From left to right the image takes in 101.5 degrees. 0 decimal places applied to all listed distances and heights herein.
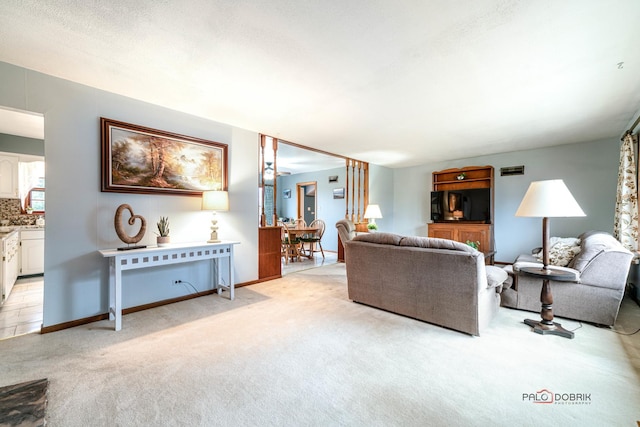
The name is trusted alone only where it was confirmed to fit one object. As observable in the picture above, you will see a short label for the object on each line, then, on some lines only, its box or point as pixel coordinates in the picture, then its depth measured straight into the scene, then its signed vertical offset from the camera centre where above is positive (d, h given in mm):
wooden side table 2342 -878
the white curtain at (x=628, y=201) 3312 +135
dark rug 1373 -1113
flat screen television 5695 +128
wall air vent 5423 +856
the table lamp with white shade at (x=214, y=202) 3277 +96
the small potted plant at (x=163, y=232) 2941 -268
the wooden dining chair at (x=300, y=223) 6938 -374
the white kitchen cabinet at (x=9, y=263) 3086 -708
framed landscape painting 2797 +581
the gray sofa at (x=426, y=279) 2311 -681
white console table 2477 -515
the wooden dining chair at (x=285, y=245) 5832 -798
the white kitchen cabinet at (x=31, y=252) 4164 -690
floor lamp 2277 -17
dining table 5927 -491
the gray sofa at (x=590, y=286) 2457 -752
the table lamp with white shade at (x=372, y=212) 5956 -39
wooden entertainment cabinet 5594 -257
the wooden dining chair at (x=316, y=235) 6020 -637
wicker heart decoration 2660 -179
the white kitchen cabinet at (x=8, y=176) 4145 +522
